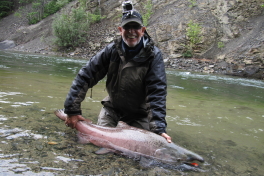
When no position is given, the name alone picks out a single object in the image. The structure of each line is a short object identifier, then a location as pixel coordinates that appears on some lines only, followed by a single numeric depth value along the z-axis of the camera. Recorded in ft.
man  10.40
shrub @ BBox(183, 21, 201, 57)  92.20
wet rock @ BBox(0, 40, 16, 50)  121.74
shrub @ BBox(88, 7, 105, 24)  133.59
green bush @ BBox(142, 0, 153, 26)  116.35
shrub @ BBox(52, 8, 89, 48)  115.14
